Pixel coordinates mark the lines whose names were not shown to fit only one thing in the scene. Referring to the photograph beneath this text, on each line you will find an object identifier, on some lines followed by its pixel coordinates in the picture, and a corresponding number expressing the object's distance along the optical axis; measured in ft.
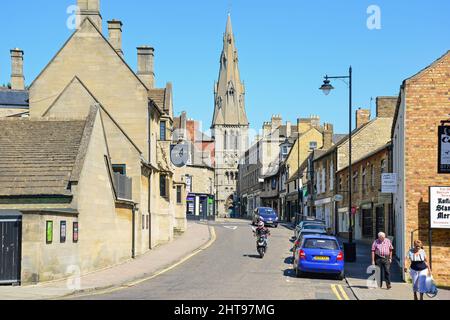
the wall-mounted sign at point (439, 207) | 70.33
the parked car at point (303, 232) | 84.02
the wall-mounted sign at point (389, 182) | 83.61
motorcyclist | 103.26
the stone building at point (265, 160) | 325.62
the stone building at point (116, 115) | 95.30
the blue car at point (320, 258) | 77.82
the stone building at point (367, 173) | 125.43
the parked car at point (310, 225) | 124.36
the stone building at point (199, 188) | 281.74
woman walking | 54.39
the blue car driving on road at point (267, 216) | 189.16
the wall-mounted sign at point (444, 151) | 72.69
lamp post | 97.45
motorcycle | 102.89
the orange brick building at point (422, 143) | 72.33
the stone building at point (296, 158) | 254.68
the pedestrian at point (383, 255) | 66.98
